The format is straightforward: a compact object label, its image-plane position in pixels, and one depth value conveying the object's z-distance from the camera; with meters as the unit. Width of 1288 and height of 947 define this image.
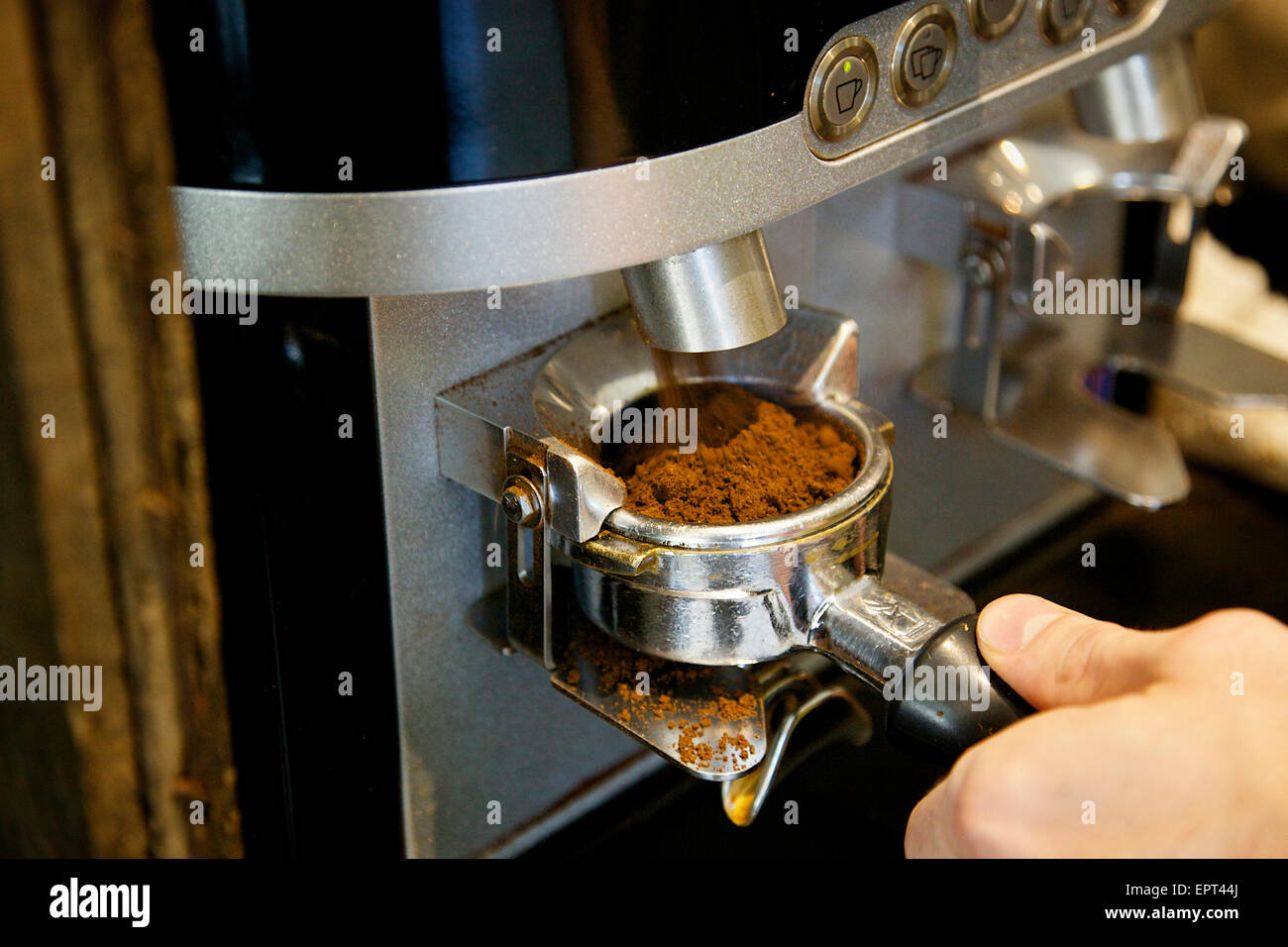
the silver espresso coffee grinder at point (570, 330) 0.39
